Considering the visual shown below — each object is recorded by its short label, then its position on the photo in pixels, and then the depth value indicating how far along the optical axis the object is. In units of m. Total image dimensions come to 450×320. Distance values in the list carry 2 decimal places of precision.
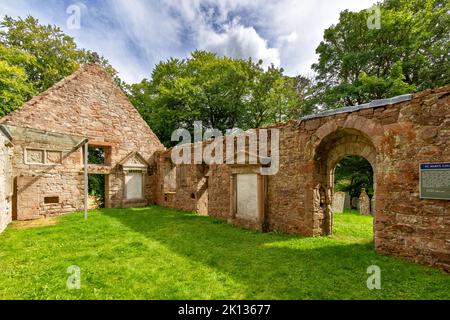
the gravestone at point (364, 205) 11.58
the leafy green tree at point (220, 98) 19.75
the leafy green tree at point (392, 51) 12.37
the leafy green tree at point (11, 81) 10.83
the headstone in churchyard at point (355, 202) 13.41
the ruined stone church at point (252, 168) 4.55
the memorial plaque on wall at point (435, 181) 4.25
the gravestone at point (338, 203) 11.80
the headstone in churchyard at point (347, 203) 13.40
